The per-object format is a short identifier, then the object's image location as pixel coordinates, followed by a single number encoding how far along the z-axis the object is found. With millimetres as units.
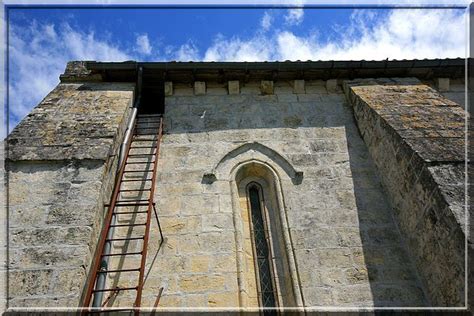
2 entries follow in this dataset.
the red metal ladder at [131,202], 3961
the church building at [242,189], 4059
